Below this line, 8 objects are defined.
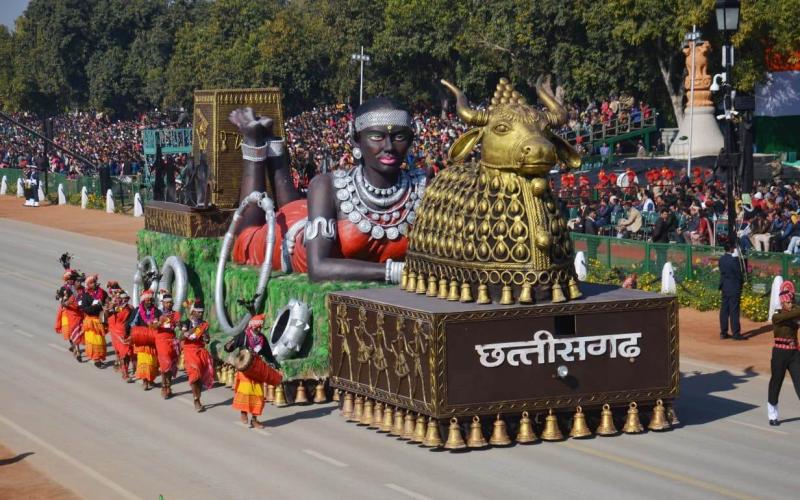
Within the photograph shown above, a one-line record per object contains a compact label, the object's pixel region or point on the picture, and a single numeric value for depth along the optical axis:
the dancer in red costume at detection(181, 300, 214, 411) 21.16
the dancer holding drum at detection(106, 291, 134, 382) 24.01
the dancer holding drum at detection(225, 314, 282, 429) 19.53
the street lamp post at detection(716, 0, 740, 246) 28.44
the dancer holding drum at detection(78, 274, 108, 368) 25.42
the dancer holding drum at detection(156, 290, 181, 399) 22.23
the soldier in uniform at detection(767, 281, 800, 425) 19.31
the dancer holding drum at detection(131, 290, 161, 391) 22.89
